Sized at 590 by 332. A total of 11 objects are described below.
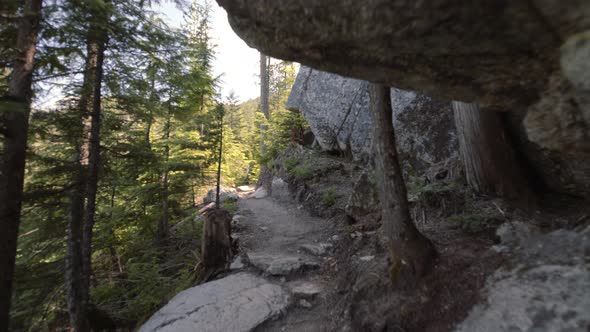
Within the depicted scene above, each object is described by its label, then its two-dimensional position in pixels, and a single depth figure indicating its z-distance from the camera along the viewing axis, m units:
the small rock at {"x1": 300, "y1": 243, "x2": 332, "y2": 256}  5.79
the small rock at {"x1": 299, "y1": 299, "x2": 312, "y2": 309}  4.17
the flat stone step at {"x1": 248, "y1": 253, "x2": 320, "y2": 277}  5.09
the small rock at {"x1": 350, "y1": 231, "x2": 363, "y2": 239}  5.21
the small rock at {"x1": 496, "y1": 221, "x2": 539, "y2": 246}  2.82
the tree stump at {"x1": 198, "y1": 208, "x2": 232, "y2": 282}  6.02
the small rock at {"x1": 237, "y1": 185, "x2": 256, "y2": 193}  18.28
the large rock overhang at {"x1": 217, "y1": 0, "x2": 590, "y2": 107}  1.57
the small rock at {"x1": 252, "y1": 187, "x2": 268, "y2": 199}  14.36
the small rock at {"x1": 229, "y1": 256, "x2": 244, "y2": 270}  5.70
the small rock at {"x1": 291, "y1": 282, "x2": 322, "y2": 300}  4.36
